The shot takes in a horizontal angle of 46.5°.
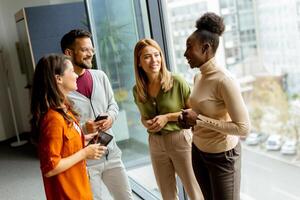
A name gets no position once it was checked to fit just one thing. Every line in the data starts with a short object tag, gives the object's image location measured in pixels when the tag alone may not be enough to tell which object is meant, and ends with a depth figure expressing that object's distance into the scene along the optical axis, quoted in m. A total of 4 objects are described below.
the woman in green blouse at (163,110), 2.09
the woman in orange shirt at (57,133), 1.59
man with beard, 2.18
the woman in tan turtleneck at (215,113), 1.56
